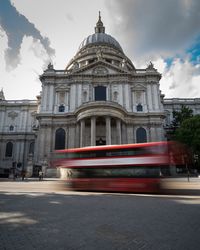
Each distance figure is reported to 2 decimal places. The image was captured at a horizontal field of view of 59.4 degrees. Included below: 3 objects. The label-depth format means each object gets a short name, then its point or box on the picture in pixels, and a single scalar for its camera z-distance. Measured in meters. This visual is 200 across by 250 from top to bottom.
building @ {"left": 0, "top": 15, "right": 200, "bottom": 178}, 31.79
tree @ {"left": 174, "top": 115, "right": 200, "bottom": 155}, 29.02
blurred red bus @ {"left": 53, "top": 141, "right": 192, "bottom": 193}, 11.74
